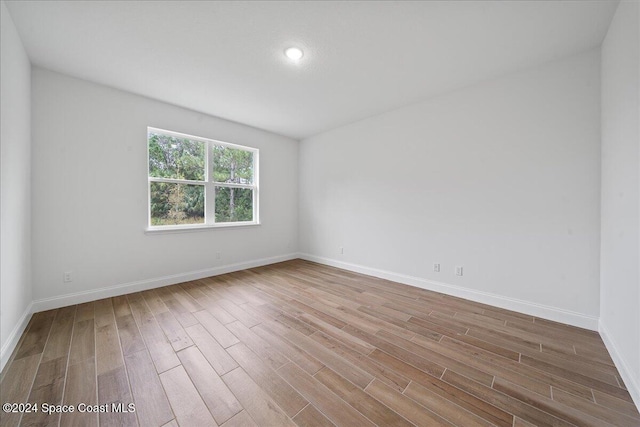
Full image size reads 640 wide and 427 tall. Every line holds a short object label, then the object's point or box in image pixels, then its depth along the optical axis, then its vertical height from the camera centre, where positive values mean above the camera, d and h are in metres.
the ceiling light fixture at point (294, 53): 2.26 +1.59
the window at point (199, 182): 3.43 +0.51
